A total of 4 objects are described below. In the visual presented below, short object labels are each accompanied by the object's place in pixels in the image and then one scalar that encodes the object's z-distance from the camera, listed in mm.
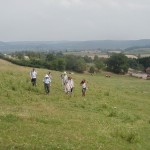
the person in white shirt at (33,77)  28610
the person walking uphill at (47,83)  26714
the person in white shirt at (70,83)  27358
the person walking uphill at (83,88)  28508
